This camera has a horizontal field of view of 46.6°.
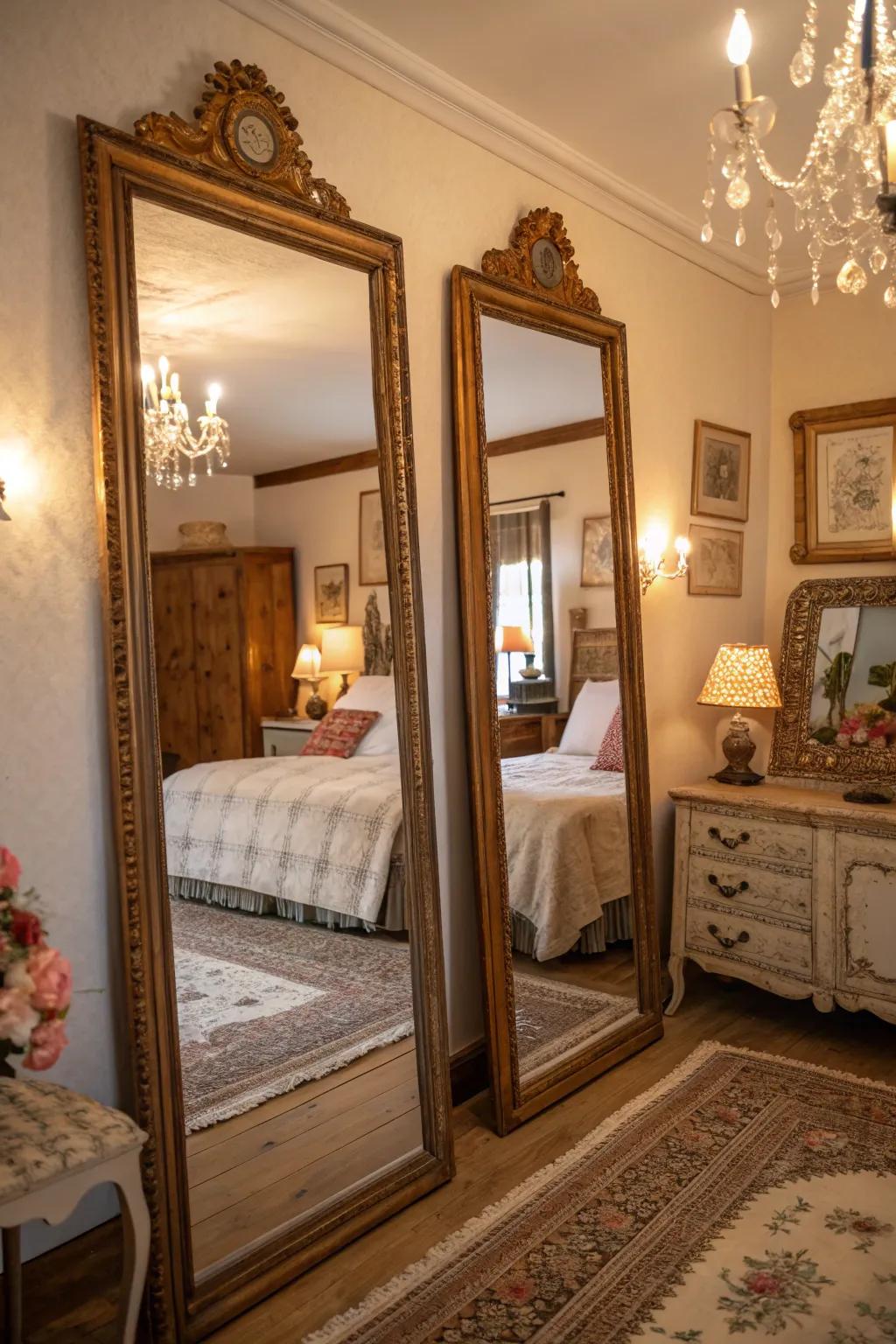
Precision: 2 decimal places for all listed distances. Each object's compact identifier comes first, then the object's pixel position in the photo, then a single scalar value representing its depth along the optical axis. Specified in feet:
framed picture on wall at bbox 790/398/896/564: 13.19
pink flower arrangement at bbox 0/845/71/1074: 5.16
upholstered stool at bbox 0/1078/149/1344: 5.06
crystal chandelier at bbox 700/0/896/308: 5.57
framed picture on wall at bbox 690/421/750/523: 12.95
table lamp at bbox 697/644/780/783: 12.38
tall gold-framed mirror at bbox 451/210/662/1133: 9.38
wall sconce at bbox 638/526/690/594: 12.06
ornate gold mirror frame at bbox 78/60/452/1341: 6.45
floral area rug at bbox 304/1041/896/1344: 6.77
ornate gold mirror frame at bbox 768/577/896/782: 12.80
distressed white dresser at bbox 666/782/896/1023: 10.69
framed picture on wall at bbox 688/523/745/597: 13.00
